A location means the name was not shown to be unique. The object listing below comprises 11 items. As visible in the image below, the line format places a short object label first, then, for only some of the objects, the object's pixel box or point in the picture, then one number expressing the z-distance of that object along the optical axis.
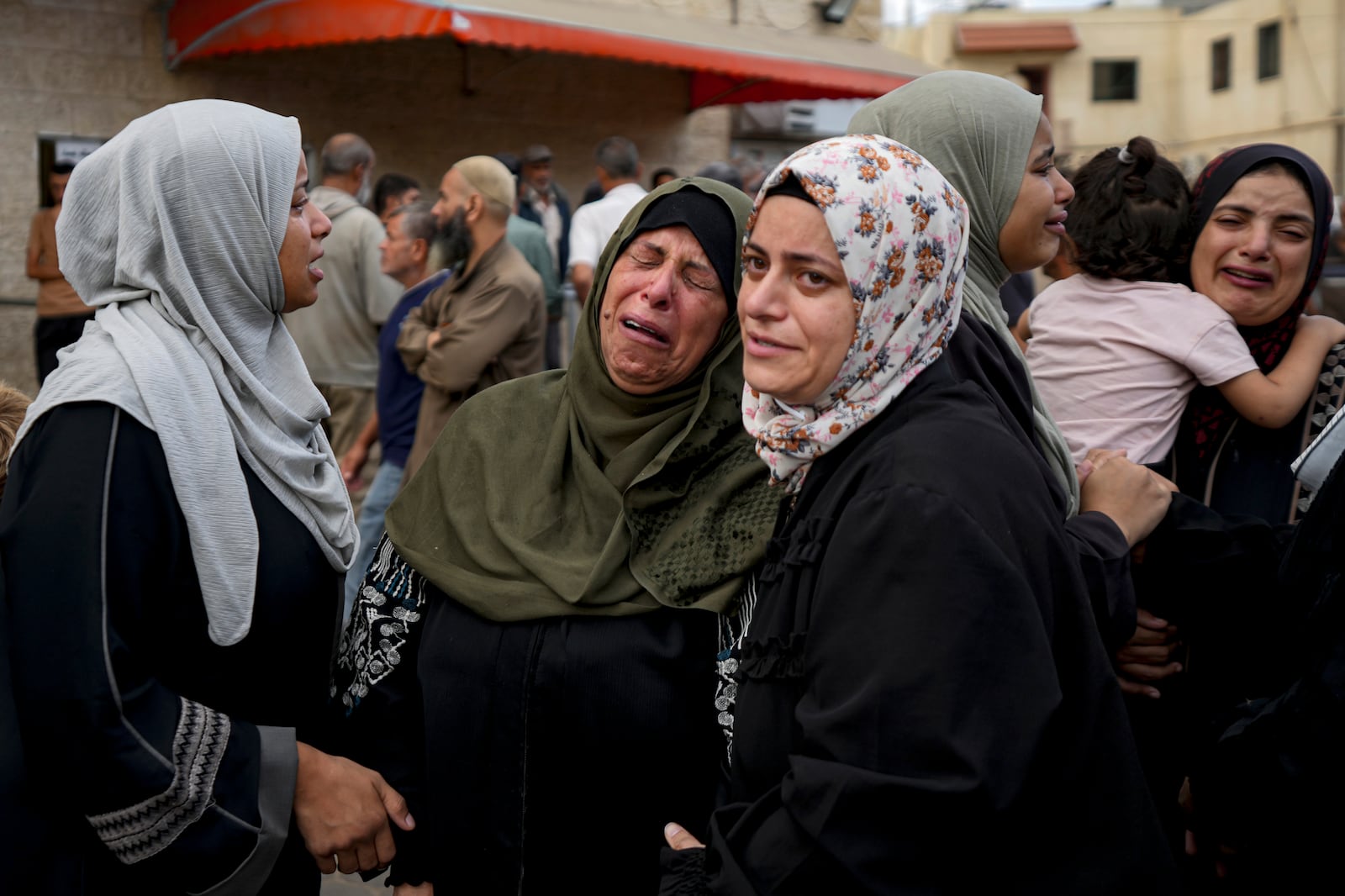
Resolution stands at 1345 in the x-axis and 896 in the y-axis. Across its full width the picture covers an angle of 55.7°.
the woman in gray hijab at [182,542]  1.84
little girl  2.54
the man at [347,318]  6.17
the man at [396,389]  5.34
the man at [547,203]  8.92
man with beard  4.95
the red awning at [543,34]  7.62
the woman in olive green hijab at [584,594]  2.17
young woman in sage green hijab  2.20
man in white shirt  7.02
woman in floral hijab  1.50
